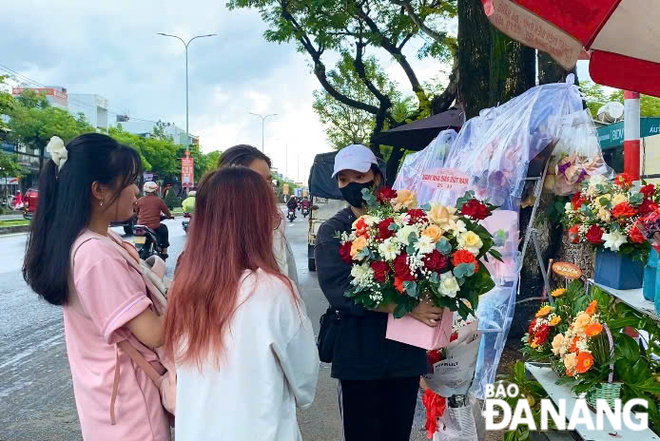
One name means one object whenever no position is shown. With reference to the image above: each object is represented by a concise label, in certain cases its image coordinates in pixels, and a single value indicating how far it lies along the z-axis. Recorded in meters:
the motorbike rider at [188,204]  12.03
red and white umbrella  2.44
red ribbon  2.70
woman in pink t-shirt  1.74
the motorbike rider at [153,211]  9.84
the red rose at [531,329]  2.84
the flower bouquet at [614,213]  2.89
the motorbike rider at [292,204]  29.45
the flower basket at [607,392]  2.22
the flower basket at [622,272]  2.86
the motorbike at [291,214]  29.38
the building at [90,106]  55.05
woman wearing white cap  2.34
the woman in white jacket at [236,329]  1.60
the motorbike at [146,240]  9.55
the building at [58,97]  46.66
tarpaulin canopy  6.10
